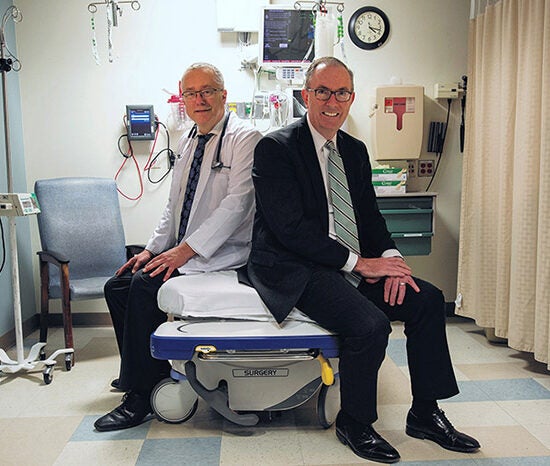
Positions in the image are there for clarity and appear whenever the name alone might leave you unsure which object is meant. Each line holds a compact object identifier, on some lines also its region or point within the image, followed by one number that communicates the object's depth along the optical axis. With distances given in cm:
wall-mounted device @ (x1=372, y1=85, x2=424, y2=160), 353
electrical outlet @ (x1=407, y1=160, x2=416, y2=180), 376
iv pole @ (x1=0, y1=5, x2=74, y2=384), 273
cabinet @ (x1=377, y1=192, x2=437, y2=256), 343
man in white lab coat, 226
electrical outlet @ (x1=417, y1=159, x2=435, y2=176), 377
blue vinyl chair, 319
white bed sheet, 214
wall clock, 366
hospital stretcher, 205
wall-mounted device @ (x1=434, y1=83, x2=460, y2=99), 364
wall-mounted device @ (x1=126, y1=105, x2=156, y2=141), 357
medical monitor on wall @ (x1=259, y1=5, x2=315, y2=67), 339
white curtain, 264
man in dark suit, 196
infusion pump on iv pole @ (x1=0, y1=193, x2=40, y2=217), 265
